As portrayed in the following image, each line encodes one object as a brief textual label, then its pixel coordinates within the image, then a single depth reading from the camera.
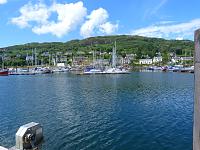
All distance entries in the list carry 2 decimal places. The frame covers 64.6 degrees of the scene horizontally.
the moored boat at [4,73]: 84.91
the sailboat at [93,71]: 84.54
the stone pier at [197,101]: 2.51
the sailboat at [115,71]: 81.98
